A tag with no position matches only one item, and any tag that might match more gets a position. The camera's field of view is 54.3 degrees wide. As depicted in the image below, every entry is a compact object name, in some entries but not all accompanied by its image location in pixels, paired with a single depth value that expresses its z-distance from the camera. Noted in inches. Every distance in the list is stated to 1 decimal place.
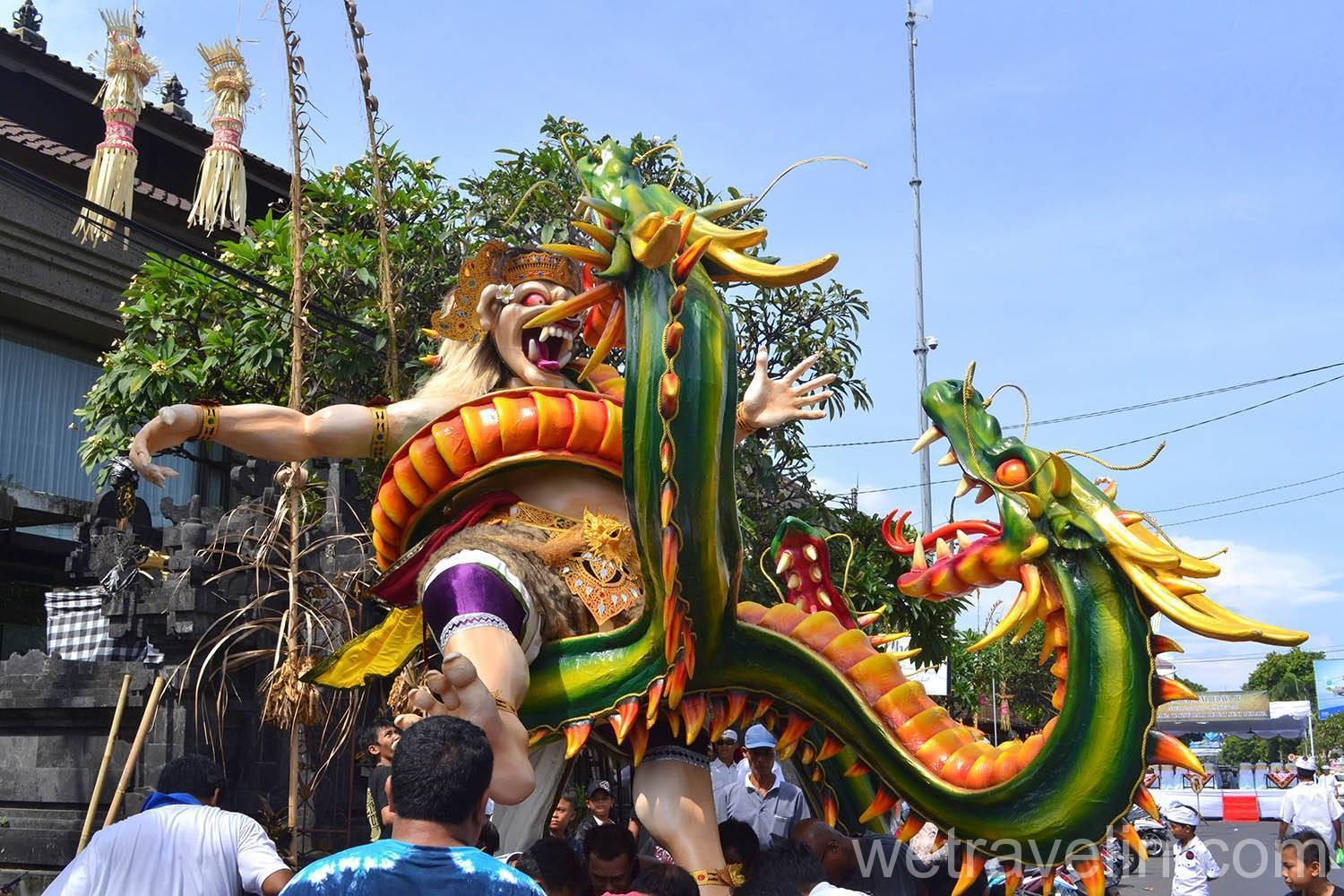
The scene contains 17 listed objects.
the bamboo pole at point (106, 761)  228.7
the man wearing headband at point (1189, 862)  327.3
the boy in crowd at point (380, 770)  145.7
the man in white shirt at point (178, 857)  120.5
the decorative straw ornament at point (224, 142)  335.9
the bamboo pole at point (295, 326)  220.8
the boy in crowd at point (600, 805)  230.2
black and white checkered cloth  310.3
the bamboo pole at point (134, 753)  223.3
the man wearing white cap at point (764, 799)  228.2
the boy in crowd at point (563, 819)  225.9
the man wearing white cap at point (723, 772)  201.5
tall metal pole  474.9
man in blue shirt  79.4
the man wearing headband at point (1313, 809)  421.4
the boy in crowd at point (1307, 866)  178.2
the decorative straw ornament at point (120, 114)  362.0
